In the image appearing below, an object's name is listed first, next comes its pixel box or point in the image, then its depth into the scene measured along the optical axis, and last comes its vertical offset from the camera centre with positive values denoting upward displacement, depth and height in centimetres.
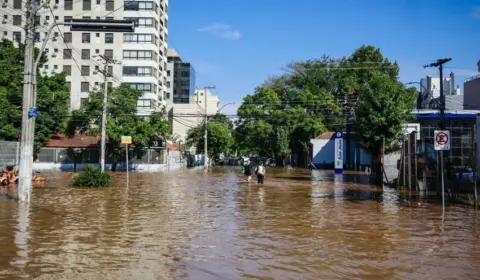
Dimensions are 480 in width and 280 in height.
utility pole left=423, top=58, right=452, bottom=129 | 2702 +436
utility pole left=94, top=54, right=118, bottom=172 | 3379 +211
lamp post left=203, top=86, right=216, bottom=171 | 6146 -59
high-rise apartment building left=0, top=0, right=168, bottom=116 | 7319 +1617
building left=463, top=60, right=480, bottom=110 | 3816 +547
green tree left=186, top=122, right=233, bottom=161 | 7662 +305
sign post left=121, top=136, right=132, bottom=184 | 3226 +113
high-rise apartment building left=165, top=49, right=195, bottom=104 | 12812 +2024
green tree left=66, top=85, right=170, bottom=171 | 4753 +360
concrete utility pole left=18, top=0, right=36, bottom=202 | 1809 +149
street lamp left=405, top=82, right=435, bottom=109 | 6391 +757
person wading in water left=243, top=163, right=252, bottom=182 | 3603 -92
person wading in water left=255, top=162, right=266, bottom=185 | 3044 -102
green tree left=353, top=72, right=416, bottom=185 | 2922 +297
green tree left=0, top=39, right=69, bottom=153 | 4178 +509
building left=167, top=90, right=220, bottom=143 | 10106 +835
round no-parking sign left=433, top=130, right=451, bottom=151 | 1666 +64
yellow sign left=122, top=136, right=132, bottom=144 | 3226 +113
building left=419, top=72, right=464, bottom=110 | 5822 +882
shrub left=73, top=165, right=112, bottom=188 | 2586 -126
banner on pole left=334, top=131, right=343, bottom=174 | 4734 +15
